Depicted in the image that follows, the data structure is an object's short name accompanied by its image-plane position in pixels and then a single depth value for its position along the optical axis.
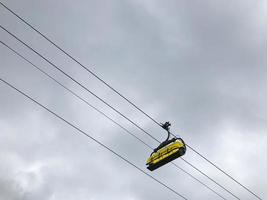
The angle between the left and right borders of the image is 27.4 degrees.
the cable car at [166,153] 16.39
